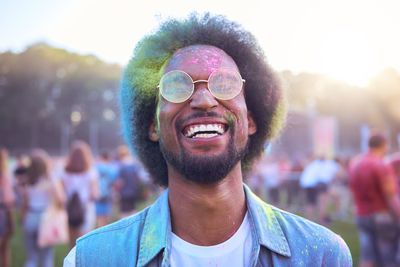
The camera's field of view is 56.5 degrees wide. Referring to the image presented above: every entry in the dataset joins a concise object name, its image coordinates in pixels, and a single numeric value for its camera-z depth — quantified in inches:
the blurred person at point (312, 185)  402.3
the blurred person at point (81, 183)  241.3
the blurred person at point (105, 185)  314.0
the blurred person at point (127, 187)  325.7
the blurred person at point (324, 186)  395.2
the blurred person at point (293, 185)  500.4
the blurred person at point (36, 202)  217.8
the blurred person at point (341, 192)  461.0
